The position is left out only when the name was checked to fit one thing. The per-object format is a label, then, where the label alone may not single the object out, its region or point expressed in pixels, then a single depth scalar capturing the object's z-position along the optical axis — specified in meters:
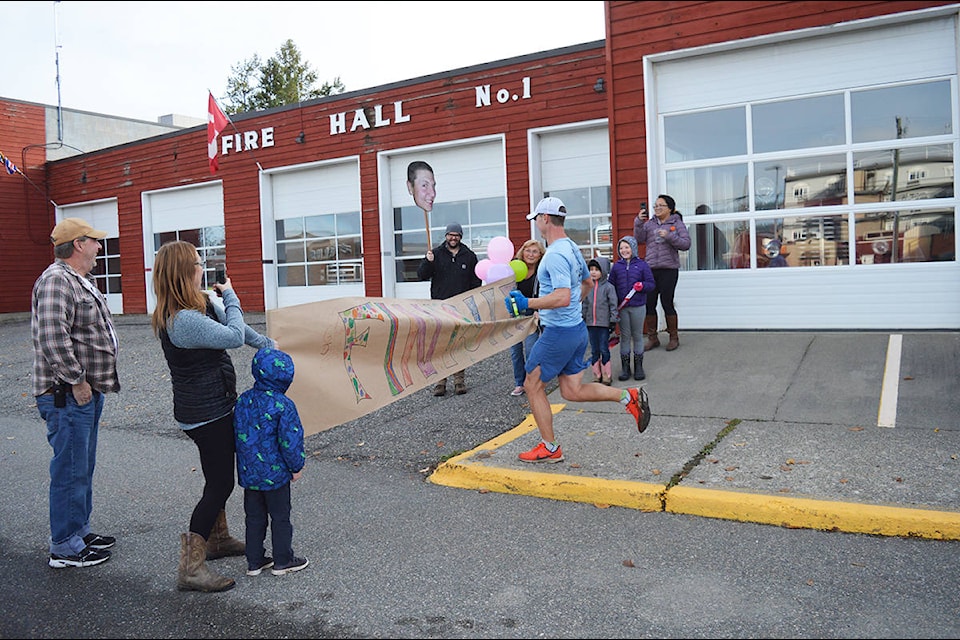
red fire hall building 9.75
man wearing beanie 8.80
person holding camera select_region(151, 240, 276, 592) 4.06
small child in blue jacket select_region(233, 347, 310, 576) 4.10
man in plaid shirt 4.43
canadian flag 18.05
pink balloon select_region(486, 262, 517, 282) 7.05
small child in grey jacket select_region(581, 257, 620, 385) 8.23
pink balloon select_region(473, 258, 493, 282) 7.45
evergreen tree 41.97
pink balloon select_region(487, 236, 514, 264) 7.69
